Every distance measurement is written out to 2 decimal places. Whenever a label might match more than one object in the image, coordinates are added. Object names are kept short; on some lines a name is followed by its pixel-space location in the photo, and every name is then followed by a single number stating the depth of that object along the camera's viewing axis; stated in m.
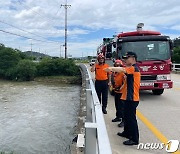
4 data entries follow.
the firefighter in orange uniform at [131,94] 2.88
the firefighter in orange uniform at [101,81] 4.48
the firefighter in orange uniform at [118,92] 3.73
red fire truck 5.87
